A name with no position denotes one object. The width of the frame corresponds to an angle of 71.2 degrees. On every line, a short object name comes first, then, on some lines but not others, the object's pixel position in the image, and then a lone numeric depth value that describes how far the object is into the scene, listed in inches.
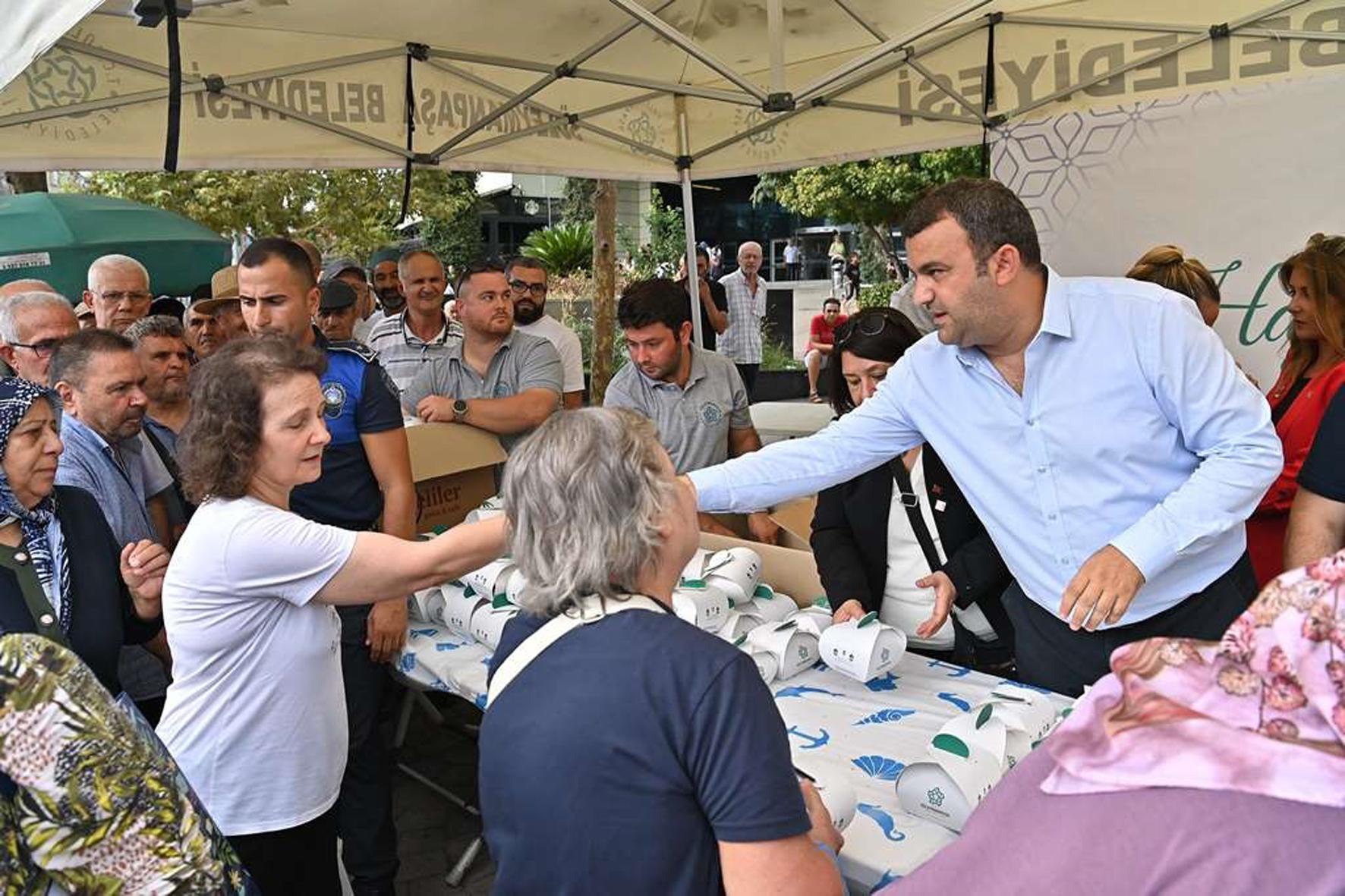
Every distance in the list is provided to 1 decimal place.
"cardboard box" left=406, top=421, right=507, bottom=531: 137.6
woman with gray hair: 40.9
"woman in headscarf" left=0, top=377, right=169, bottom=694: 68.5
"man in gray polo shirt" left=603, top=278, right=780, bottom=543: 141.0
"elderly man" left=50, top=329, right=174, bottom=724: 91.6
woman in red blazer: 100.4
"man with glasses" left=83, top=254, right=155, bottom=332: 153.9
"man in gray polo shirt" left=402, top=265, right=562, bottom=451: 150.5
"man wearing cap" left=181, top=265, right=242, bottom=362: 156.9
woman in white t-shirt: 66.0
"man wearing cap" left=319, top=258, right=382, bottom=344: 217.3
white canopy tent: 140.3
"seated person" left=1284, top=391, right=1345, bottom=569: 73.2
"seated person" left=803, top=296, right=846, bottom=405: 434.6
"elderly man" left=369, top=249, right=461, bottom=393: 167.0
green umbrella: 225.9
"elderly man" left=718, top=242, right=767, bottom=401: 369.1
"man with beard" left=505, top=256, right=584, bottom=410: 196.5
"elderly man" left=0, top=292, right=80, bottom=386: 127.5
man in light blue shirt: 71.4
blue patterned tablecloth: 59.3
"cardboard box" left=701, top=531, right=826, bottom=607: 105.0
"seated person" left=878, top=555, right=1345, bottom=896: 28.0
